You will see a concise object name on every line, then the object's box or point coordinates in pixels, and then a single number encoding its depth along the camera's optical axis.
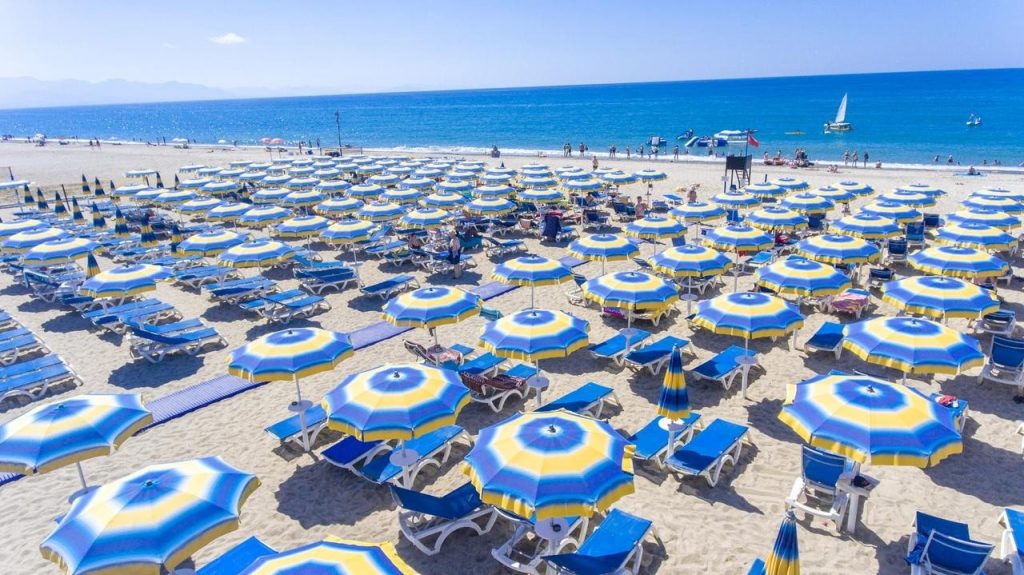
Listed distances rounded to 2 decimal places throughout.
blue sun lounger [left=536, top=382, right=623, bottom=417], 9.27
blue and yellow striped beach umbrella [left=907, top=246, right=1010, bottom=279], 11.27
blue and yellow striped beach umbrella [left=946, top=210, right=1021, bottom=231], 15.28
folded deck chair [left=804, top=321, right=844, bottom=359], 11.38
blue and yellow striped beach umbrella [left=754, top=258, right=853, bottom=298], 10.46
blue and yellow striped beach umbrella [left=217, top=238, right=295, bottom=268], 14.23
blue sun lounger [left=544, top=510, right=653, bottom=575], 5.81
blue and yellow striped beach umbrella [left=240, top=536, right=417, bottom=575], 4.52
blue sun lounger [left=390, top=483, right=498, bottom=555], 6.64
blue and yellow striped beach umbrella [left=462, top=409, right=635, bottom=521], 5.32
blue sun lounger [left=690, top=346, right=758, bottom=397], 10.25
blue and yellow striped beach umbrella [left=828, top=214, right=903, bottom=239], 14.98
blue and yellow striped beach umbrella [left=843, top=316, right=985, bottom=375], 7.73
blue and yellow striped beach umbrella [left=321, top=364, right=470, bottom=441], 6.71
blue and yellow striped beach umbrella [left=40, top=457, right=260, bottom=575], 4.84
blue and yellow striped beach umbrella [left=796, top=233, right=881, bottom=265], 12.66
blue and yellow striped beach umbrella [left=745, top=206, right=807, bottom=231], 16.28
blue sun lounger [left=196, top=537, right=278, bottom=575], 5.88
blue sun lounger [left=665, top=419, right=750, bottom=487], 7.70
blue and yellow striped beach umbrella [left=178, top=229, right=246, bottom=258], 15.55
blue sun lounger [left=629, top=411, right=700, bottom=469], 8.09
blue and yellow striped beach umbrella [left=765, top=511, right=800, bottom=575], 4.73
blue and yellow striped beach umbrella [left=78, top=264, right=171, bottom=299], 12.48
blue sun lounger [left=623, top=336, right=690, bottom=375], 10.84
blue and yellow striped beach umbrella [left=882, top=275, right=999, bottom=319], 9.44
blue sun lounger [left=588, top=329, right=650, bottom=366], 11.27
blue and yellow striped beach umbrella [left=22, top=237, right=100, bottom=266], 14.58
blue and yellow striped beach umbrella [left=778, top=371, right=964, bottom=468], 5.97
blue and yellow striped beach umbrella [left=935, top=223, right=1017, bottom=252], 13.31
